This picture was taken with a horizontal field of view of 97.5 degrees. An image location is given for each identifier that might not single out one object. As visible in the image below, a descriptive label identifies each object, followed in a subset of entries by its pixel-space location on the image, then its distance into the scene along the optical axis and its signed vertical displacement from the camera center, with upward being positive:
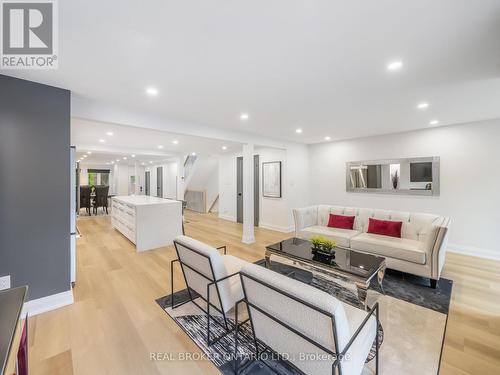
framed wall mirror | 4.38 +0.27
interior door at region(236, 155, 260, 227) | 6.71 +0.07
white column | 4.79 -0.12
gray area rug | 1.68 -1.30
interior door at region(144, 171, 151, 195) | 12.66 +0.42
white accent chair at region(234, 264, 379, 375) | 1.10 -0.78
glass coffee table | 2.27 -0.88
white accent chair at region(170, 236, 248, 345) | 1.76 -0.75
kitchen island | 4.25 -0.67
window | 14.75 +0.90
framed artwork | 6.02 +0.27
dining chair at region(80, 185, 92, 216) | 8.04 -0.32
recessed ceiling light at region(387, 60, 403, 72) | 1.91 +1.10
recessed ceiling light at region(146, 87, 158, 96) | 2.45 +1.13
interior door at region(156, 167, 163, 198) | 10.94 +0.40
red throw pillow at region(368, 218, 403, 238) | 3.57 -0.66
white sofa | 2.79 -0.78
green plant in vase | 2.73 -0.71
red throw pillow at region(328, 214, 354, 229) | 4.14 -0.64
